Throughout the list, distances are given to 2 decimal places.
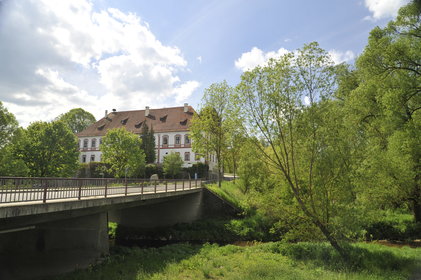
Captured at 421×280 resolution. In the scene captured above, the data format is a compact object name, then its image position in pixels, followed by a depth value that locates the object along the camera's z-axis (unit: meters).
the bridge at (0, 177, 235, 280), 8.75
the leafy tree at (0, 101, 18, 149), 28.25
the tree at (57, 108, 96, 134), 68.50
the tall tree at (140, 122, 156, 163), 49.47
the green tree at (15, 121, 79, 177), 32.69
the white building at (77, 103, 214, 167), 52.19
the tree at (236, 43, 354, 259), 13.20
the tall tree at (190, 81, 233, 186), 32.19
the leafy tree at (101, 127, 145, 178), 38.06
